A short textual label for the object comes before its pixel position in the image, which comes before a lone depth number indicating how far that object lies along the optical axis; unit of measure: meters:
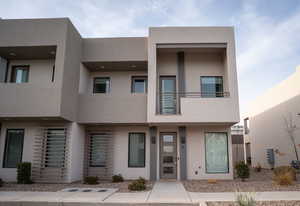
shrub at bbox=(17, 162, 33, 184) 10.81
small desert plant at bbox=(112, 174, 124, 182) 11.68
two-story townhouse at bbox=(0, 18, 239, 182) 11.09
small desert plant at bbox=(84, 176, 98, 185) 10.80
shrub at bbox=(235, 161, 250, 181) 11.26
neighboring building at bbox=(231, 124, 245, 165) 25.06
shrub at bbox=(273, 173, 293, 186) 9.71
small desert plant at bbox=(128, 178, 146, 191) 9.06
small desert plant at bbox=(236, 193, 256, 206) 5.08
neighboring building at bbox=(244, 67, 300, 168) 16.22
